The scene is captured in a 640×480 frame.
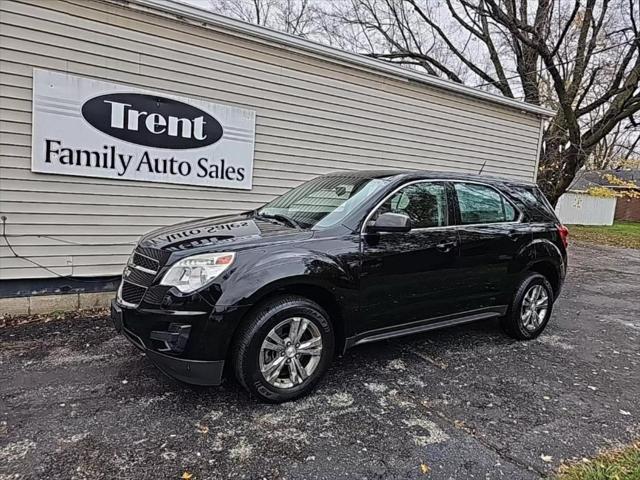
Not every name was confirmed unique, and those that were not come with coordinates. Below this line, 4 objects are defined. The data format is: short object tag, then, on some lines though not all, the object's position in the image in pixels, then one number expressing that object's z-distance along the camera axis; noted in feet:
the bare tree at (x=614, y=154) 55.47
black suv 9.40
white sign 15.03
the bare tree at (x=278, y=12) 62.61
